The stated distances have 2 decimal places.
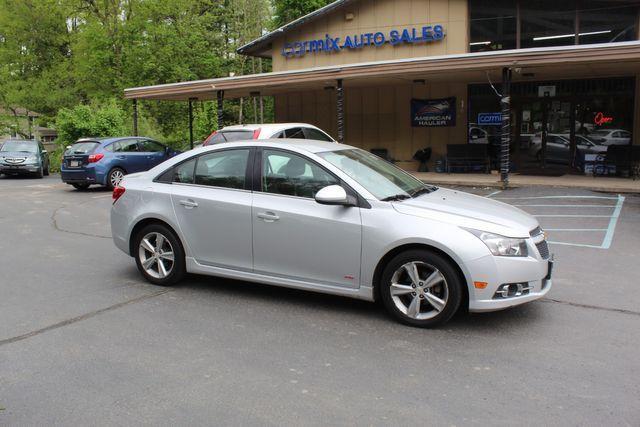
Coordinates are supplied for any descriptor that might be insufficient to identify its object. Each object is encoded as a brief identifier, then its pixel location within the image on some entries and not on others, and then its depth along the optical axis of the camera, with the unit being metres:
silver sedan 4.85
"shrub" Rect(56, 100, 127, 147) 23.22
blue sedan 16.22
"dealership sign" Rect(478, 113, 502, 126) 17.75
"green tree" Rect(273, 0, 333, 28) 35.53
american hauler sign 18.39
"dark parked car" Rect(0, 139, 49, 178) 21.75
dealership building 15.23
